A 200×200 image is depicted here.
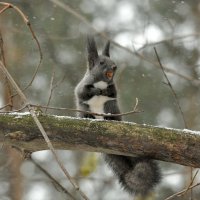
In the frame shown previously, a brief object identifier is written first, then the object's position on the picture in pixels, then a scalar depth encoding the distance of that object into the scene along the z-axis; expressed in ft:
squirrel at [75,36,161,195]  22.91
